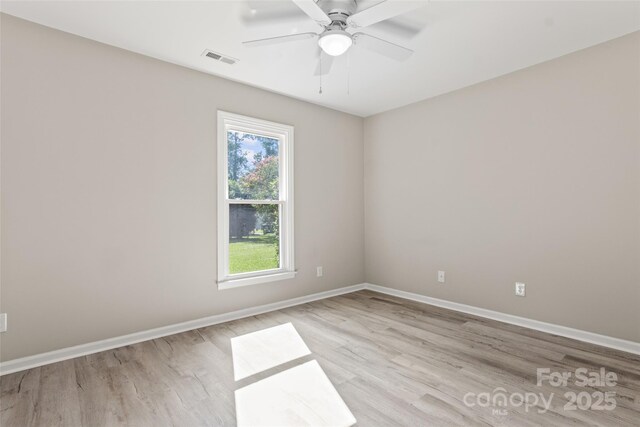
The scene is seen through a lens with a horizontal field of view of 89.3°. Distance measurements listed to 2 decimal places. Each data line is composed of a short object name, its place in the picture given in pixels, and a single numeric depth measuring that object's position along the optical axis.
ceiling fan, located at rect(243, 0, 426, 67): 1.85
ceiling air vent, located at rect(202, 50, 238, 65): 2.88
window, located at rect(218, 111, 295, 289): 3.43
